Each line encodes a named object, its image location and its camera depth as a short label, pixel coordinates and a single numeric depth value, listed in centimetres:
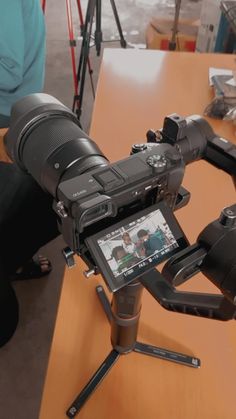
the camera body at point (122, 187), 53
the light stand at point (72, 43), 217
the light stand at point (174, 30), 202
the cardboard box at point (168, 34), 264
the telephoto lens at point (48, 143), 67
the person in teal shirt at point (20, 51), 147
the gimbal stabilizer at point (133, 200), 54
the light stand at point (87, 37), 190
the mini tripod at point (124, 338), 69
